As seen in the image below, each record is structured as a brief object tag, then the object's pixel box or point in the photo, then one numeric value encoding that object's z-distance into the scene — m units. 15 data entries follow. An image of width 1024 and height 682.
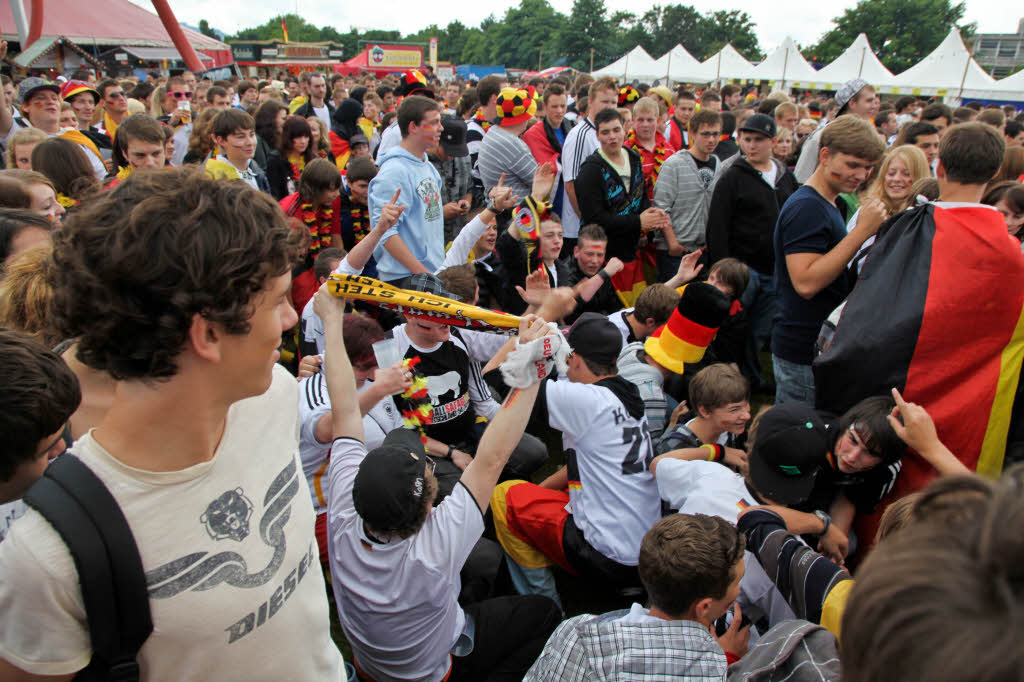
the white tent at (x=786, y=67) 24.61
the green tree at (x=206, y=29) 80.12
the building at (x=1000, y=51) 70.81
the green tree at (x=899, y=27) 62.69
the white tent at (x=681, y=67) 28.61
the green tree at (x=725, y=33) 76.00
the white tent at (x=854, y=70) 22.00
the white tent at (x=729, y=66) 26.91
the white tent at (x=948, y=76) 19.58
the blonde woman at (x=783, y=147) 7.47
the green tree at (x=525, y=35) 86.19
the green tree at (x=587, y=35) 78.38
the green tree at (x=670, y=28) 85.88
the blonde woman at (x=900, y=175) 4.14
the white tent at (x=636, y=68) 29.88
